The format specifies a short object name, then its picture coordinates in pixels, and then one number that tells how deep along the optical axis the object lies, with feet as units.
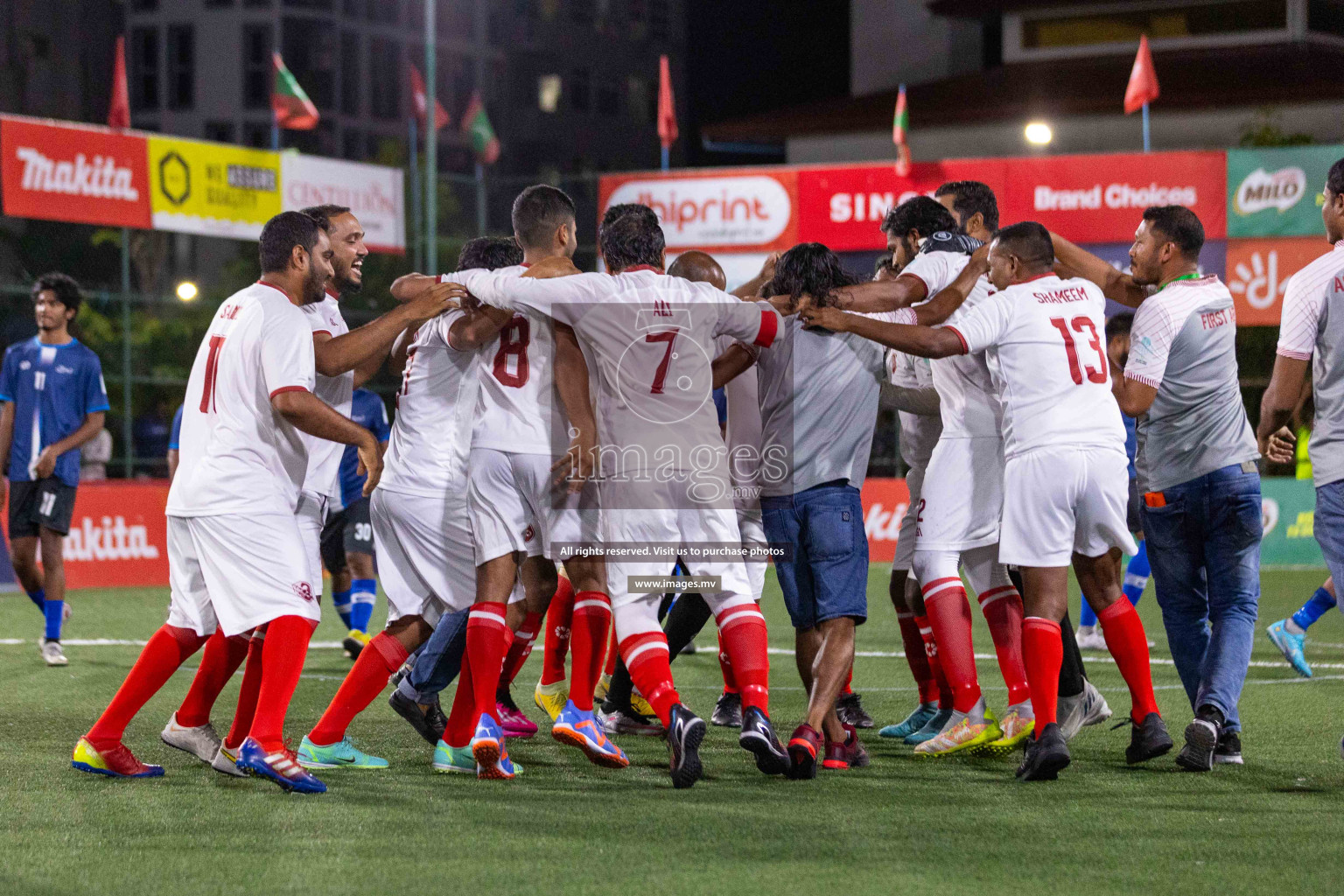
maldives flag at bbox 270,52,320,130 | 72.84
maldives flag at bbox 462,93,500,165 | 88.69
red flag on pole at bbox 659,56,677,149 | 78.43
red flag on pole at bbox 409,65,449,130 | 83.51
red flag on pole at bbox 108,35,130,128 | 63.57
